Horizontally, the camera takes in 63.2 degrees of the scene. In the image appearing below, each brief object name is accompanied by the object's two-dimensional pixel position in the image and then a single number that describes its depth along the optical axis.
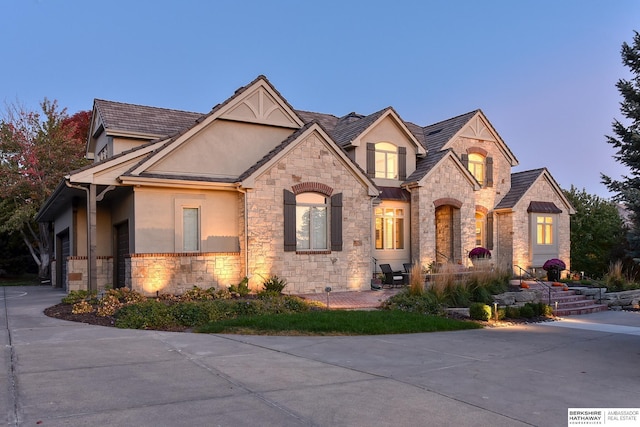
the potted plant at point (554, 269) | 21.16
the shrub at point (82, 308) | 13.05
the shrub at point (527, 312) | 14.23
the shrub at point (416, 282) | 14.77
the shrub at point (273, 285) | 16.02
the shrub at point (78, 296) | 14.44
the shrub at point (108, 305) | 12.60
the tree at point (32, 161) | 28.12
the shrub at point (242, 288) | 15.83
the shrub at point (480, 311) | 13.37
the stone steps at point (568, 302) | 15.98
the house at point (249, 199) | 16.06
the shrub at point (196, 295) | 14.65
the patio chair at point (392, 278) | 19.75
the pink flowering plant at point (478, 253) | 22.22
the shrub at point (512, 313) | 14.21
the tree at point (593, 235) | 29.36
